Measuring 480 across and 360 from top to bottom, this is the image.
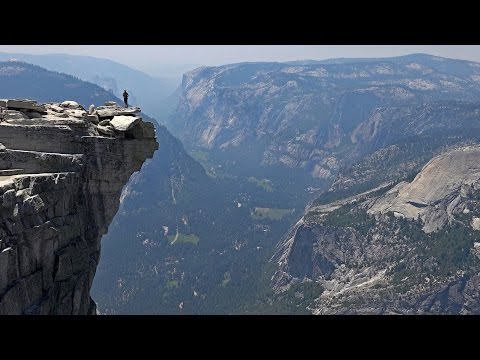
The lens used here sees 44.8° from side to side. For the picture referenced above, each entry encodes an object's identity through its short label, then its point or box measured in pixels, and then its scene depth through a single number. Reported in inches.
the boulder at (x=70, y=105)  2096.0
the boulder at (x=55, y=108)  2042.3
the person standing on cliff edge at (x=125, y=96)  2190.8
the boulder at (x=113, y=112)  2097.7
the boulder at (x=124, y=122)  1984.5
